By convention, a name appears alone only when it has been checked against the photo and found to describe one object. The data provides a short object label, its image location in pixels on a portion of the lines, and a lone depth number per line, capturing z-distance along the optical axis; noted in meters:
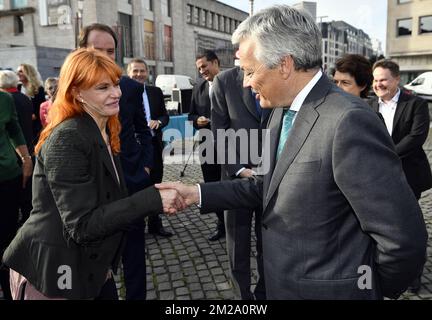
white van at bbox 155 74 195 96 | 30.62
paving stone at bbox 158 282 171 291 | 4.12
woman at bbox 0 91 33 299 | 3.51
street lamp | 33.95
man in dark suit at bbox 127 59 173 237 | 5.67
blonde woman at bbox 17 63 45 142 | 7.45
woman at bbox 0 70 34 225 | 5.13
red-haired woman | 1.96
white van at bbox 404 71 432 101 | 26.94
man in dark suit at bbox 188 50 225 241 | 5.60
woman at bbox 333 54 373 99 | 3.69
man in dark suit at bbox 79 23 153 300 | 3.35
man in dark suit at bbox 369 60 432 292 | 3.90
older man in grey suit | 1.60
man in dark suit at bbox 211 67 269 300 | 3.79
